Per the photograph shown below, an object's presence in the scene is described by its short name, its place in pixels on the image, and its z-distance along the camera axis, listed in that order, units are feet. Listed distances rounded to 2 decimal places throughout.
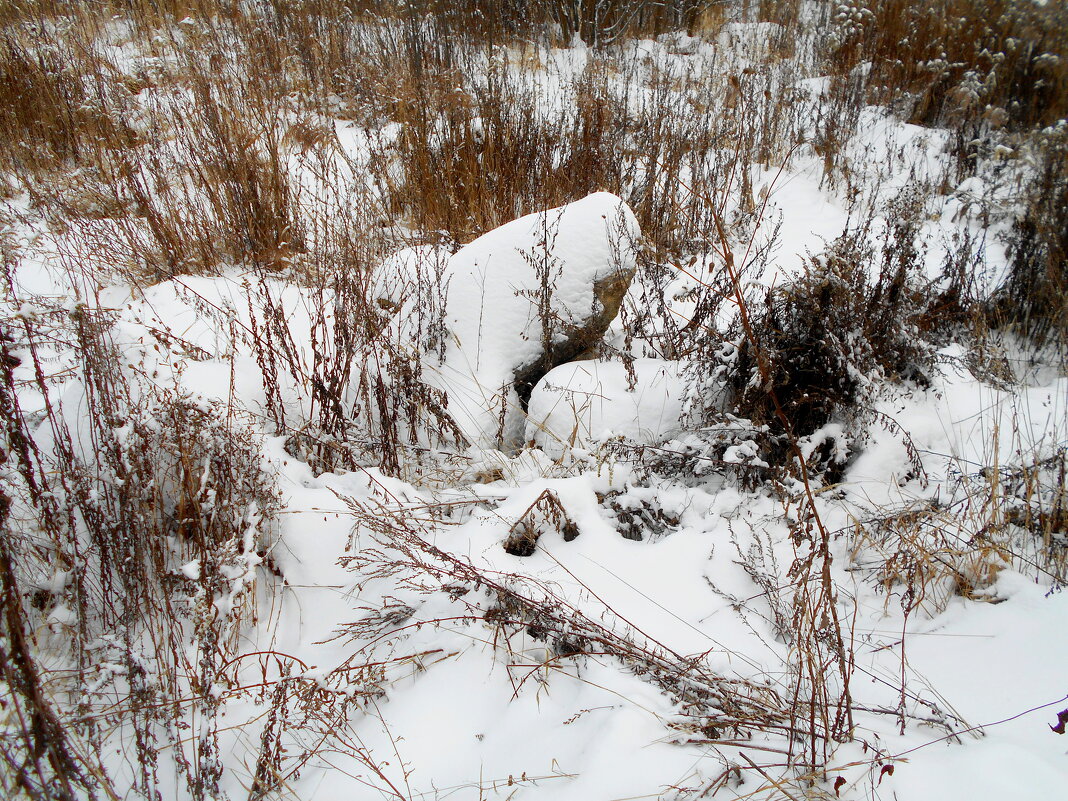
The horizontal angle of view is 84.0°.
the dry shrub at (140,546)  5.05
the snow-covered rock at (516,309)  9.32
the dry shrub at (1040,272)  10.02
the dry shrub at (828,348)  7.64
